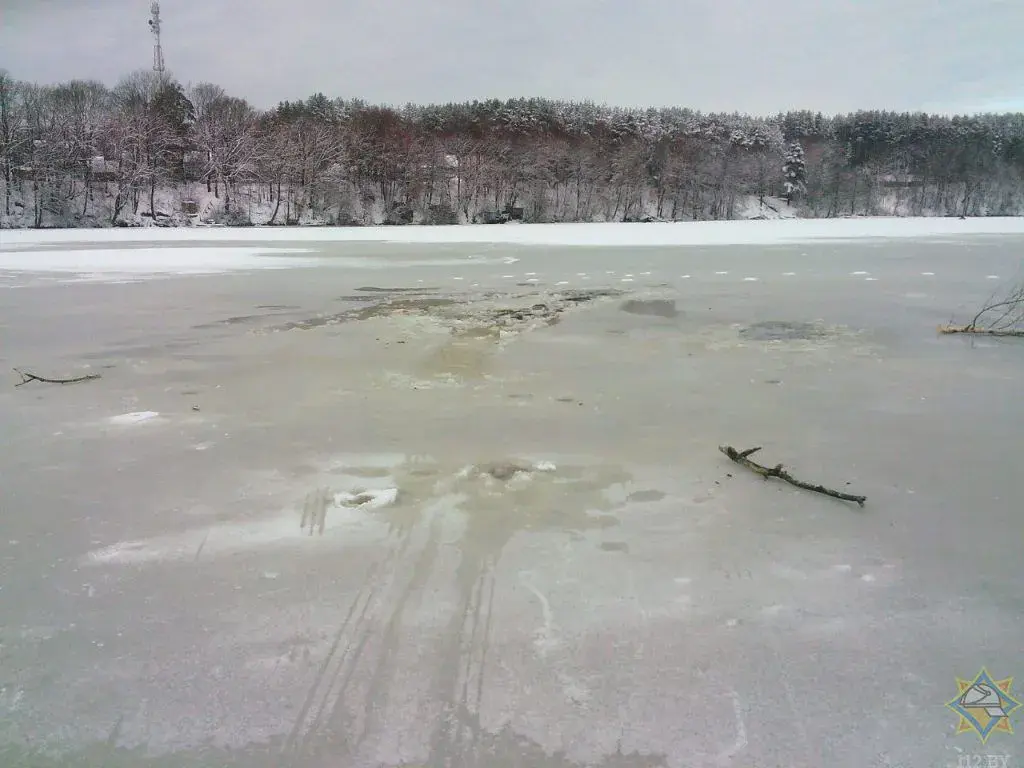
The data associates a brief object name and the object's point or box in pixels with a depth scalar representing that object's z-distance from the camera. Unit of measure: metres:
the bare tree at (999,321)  7.00
